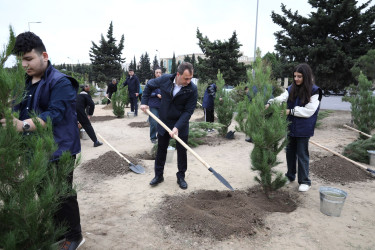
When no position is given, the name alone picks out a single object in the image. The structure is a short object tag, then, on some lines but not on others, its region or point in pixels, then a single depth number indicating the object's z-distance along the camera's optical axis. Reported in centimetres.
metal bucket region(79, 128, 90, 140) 738
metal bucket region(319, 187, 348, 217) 312
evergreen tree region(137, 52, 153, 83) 4966
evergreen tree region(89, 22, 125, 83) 3005
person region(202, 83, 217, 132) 857
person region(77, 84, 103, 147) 623
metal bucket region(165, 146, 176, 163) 514
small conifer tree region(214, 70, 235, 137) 802
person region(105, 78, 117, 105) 1363
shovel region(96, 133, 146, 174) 461
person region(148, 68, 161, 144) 625
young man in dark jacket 182
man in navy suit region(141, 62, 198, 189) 363
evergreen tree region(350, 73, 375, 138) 742
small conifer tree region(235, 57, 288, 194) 326
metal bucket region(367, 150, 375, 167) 519
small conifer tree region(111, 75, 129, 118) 1138
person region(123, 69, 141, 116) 1117
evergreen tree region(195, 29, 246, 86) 1830
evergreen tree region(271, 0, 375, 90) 1220
